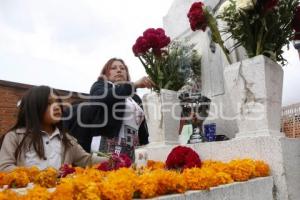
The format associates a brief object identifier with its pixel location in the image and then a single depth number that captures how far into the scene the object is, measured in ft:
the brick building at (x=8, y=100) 31.89
